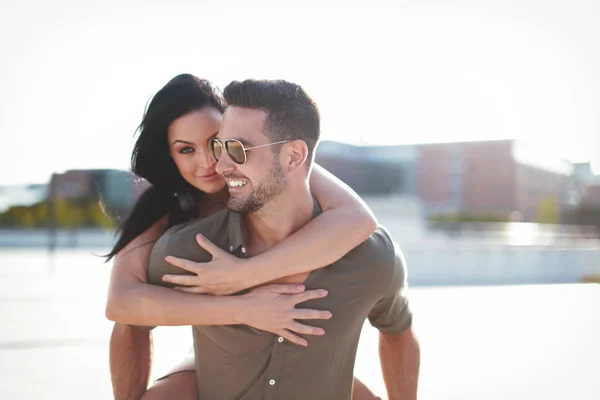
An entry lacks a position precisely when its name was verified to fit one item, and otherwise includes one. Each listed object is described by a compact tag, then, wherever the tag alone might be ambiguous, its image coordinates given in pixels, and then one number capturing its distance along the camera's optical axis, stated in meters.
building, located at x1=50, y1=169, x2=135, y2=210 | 38.41
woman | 2.31
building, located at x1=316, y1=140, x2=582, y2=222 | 58.44
